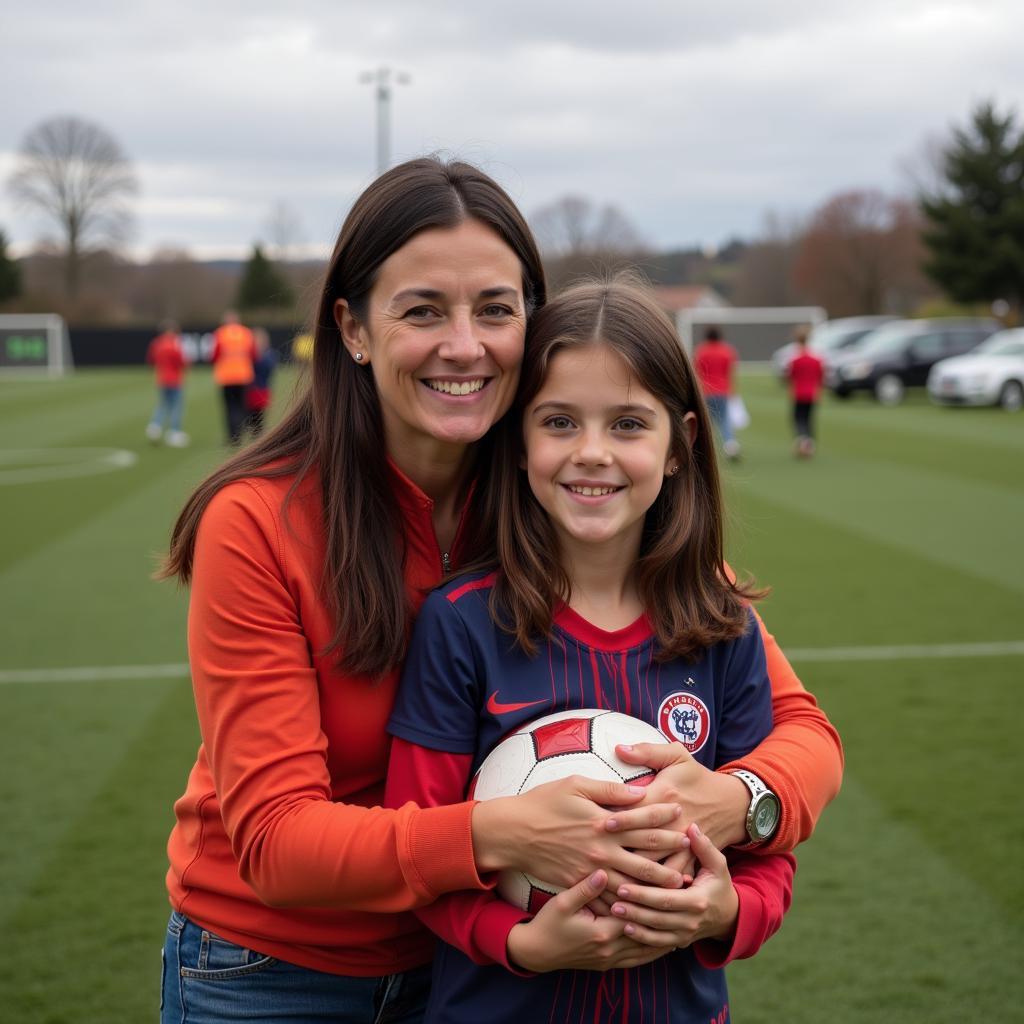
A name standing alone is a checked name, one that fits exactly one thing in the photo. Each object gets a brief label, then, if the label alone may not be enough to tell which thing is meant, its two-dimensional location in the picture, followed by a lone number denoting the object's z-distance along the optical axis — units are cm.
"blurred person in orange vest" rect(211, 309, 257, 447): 1884
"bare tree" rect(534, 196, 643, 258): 8319
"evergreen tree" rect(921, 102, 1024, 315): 5453
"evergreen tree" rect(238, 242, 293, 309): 7956
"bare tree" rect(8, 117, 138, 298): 7231
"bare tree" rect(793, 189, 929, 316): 8412
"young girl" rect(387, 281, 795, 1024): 198
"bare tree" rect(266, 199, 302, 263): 8750
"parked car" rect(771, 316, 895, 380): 4081
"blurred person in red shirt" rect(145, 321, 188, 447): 2166
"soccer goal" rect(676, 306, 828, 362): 5406
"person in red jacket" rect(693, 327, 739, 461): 1809
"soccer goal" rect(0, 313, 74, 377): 5131
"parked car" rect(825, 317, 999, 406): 3272
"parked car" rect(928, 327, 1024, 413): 2897
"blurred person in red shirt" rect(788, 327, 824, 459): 1925
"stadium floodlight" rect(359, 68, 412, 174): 4981
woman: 191
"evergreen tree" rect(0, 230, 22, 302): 6312
